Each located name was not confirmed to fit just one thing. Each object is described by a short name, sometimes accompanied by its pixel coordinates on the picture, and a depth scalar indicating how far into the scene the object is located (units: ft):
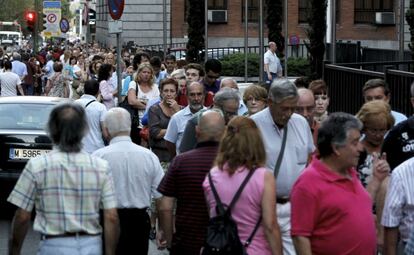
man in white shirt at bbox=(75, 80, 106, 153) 47.62
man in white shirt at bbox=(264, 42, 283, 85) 102.47
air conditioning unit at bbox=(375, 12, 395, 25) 181.16
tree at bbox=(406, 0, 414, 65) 76.84
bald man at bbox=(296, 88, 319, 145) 34.22
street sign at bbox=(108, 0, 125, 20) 62.28
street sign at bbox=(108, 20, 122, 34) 60.54
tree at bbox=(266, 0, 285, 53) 139.44
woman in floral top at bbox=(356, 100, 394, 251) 26.66
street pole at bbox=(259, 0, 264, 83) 80.62
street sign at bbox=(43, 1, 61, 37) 152.05
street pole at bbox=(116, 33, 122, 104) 58.00
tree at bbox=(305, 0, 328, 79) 82.23
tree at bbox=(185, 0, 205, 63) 133.18
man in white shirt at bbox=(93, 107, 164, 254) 30.30
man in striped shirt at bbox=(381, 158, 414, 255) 24.20
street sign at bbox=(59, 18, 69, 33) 166.77
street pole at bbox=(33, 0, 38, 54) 160.58
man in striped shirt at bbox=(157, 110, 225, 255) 27.27
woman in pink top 24.30
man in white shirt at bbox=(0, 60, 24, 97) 92.73
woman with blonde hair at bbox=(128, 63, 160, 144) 56.75
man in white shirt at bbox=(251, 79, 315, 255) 28.96
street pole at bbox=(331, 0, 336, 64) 68.23
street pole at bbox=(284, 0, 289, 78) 88.63
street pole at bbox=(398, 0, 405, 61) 69.76
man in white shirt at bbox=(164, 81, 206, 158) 39.58
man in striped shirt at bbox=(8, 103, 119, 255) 23.99
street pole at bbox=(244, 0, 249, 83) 94.53
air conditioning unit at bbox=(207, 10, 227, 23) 208.33
